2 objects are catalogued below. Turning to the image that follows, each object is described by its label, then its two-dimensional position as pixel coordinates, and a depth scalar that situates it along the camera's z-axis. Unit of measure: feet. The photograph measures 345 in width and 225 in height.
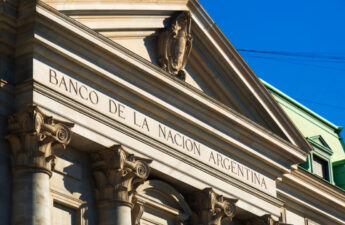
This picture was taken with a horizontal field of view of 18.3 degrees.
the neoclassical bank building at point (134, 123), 104.27
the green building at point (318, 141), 163.84
